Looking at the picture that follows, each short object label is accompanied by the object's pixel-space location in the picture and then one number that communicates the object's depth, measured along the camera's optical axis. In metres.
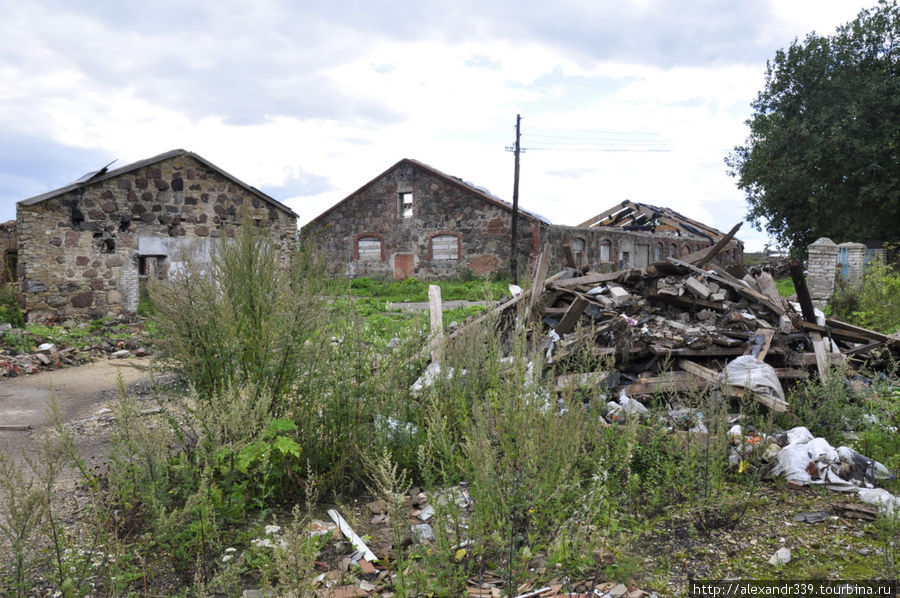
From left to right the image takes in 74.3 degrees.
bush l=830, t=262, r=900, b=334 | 11.34
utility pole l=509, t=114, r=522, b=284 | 22.46
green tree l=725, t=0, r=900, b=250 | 22.14
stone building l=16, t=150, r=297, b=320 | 11.66
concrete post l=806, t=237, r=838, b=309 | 16.39
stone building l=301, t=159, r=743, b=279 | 23.19
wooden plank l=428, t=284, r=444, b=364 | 6.83
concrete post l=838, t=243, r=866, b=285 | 18.75
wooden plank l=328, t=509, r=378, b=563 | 3.27
